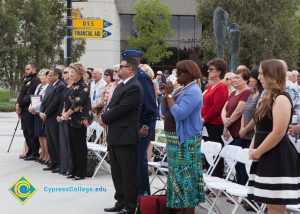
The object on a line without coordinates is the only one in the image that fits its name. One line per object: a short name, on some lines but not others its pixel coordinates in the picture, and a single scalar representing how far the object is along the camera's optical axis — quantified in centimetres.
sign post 1559
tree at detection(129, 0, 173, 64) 4222
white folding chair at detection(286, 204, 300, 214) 536
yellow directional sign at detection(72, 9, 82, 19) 1630
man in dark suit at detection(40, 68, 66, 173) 1052
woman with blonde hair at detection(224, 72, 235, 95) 936
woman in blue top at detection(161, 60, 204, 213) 625
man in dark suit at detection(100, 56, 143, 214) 704
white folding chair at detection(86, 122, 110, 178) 972
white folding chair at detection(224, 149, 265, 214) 613
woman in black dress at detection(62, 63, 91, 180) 954
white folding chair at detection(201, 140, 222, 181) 739
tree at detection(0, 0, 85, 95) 2897
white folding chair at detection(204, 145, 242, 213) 663
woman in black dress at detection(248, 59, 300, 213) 497
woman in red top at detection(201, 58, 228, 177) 818
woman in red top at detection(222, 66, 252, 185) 800
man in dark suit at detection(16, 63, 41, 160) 1206
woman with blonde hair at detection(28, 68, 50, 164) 1148
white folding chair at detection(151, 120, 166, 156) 1022
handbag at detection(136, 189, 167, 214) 659
